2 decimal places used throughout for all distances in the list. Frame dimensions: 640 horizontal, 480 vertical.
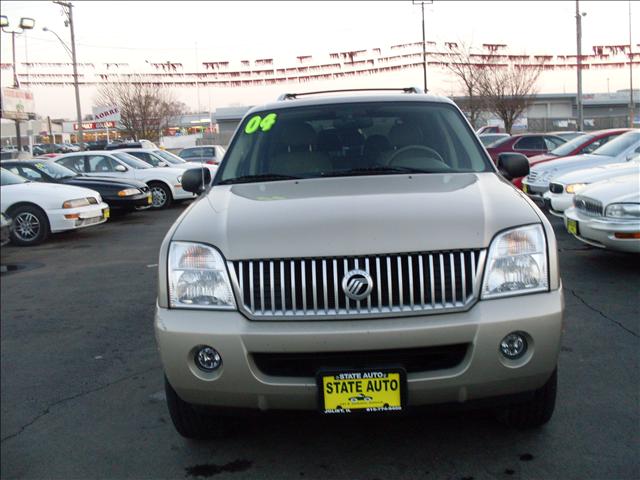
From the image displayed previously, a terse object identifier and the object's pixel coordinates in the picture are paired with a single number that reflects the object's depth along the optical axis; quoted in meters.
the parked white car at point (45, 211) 11.19
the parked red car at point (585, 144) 13.38
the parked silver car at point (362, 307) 2.79
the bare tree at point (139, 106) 41.25
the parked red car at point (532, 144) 17.70
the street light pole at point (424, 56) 35.66
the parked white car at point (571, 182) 9.46
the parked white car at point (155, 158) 18.27
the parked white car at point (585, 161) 11.31
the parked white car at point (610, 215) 6.73
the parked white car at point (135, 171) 16.53
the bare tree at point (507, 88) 41.38
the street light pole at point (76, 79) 31.56
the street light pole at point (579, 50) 22.69
